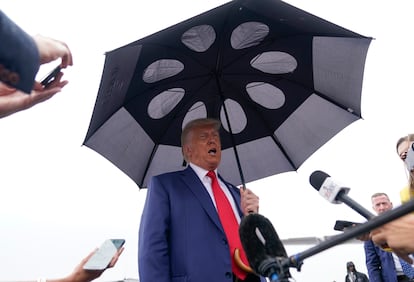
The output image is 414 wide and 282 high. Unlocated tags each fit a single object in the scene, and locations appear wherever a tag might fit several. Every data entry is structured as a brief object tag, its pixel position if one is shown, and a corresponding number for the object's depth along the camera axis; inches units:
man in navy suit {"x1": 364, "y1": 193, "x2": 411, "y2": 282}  188.4
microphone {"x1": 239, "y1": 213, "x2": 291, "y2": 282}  53.1
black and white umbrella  107.3
